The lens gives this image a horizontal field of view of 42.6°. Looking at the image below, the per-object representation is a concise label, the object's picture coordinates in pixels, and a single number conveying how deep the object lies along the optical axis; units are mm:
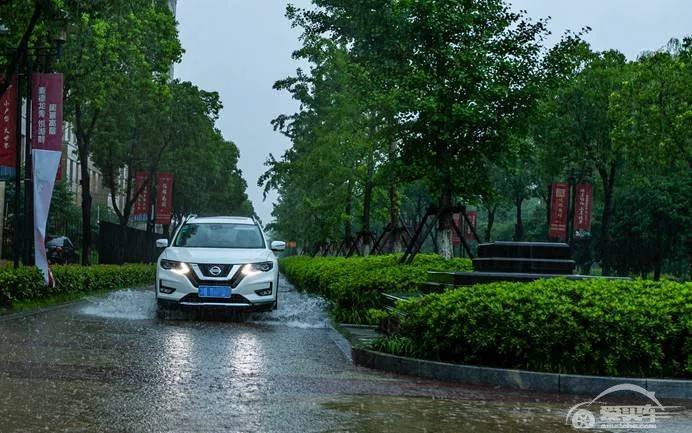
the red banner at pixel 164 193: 47031
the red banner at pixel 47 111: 17672
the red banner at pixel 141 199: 43375
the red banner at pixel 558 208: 42844
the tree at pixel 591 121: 40500
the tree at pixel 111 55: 22672
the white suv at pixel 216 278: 14617
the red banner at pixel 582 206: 43250
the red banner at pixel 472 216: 61275
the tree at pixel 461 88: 19844
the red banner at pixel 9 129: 19953
